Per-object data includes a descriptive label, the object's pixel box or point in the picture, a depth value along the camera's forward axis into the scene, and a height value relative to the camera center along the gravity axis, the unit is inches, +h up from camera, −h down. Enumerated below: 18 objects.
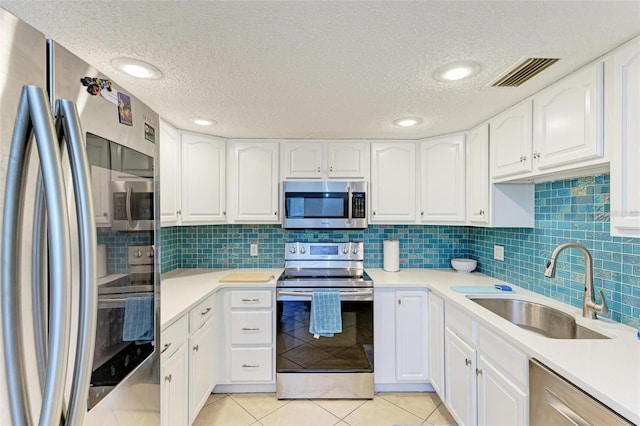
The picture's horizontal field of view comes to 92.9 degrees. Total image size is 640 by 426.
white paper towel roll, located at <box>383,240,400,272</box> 109.7 -14.9
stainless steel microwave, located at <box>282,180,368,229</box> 104.6 +3.4
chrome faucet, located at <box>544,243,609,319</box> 58.8 -14.0
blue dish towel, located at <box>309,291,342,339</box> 90.3 -29.9
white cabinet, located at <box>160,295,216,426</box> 62.7 -36.1
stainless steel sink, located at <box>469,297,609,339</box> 63.9 -24.2
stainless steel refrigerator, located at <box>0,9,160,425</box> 19.4 -1.1
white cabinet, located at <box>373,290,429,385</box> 94.4 -38.0
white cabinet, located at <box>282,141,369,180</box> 106.7 +19.1
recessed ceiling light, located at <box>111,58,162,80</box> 52.9 +26.5
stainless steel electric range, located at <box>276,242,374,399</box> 92.4 -41.1
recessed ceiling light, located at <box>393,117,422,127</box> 85.0 +26.5
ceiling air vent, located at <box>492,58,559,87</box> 53.3 +26.7
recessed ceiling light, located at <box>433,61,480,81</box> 54.3 +26.6
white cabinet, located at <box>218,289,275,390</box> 94.2 -39.0
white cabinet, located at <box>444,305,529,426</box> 52.7 -33.3
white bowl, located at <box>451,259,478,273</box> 109.4 -18.3
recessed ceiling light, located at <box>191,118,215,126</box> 85.5 +26.6
